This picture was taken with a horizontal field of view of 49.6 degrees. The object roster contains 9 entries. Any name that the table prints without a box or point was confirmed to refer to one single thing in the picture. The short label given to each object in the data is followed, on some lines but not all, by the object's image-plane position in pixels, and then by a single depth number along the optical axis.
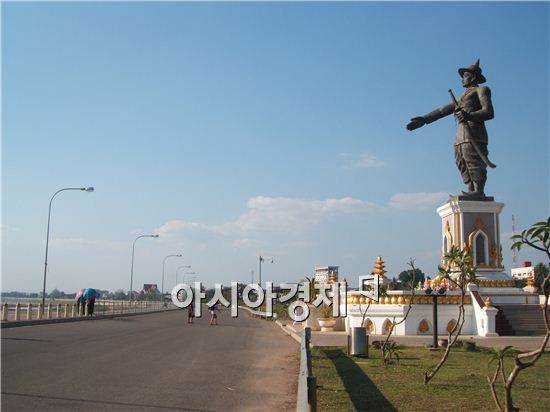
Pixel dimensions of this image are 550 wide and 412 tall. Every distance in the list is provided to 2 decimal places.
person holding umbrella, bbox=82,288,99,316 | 43.59
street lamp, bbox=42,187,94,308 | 36.72
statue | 32.12
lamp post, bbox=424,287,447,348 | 19.50
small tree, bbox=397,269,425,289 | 37.64
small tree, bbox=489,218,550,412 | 6.25
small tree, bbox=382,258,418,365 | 14.67
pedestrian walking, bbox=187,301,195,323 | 39.98
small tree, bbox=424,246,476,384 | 12.79
